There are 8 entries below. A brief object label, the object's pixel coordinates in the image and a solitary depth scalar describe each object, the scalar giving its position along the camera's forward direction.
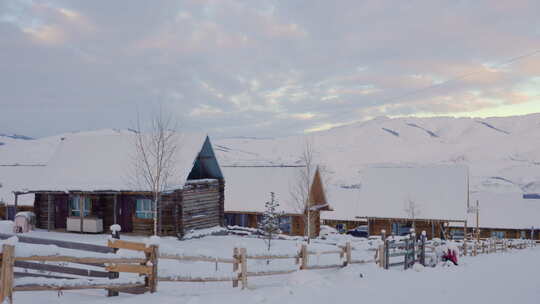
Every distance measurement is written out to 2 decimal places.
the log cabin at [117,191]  26.45
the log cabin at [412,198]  40.69
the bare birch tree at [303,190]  35.59
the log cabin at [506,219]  48.81
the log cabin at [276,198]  37.09
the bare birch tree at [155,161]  24.88
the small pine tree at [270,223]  26.09
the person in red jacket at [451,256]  19.38
